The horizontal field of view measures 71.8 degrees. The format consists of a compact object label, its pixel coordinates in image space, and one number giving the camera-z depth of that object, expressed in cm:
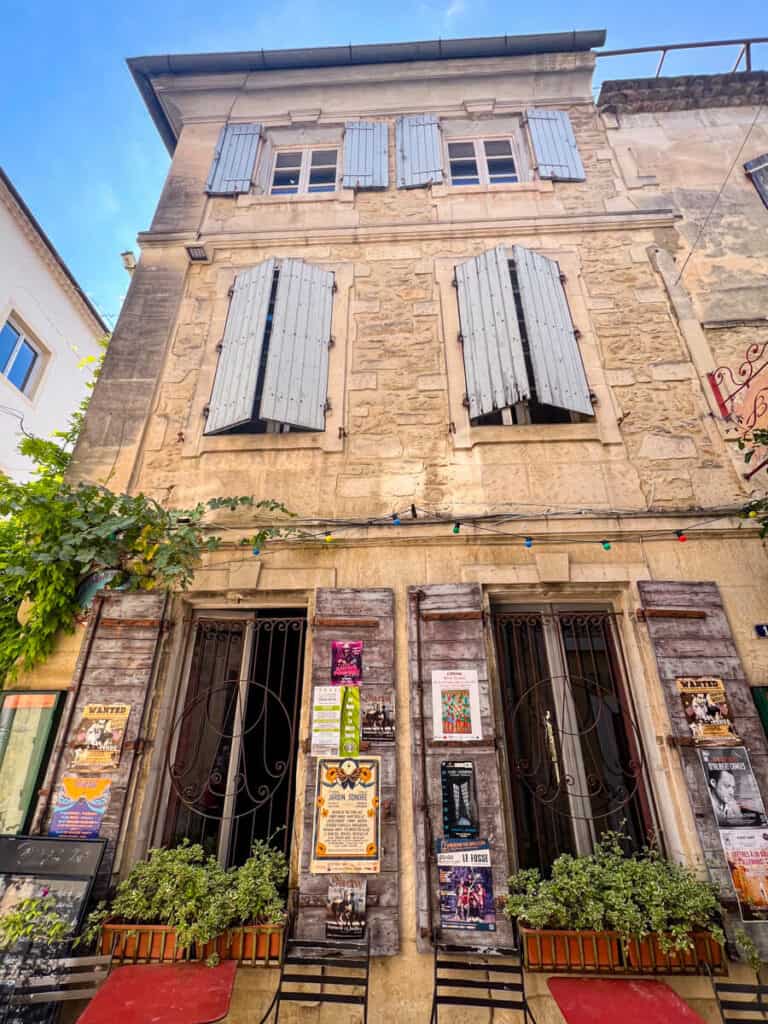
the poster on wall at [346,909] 301
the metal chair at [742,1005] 262
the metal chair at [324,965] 287
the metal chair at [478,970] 281
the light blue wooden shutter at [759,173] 612
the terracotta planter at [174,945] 287
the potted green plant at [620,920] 279
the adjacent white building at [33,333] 909
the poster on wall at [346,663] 364
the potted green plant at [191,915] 287
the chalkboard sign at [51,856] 305
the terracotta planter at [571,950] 281
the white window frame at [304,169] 655
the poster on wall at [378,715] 348
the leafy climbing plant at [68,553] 368
